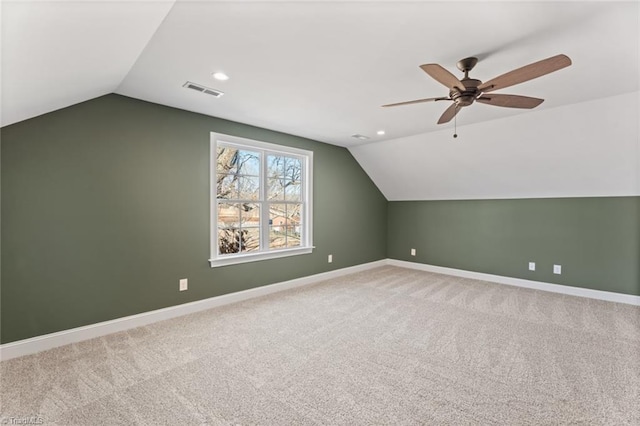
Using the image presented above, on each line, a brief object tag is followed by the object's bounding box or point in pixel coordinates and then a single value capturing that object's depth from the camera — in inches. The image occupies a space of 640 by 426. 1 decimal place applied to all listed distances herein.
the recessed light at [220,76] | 97.0
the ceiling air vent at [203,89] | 105.7
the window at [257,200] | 149.9
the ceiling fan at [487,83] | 69.6
